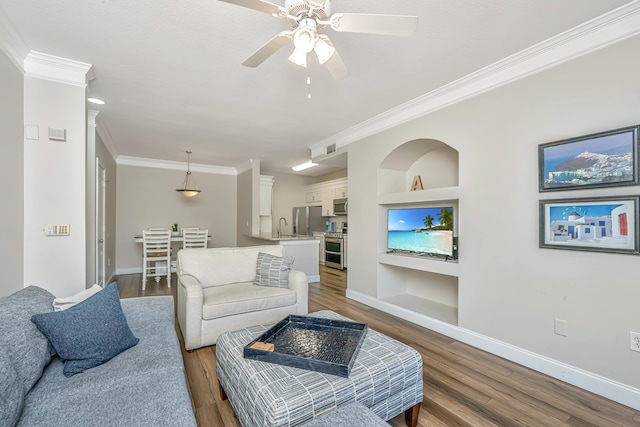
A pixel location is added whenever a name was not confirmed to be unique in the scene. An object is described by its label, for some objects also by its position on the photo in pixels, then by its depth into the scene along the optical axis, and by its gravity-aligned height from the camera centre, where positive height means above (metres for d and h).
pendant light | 6.62 +0.77
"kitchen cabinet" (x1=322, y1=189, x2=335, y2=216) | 7.35 +0.30
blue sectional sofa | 1.07 -0.78
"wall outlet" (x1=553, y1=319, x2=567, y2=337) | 2.17 -0.89
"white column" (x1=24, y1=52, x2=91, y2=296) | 2.39 +0.36
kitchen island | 5.25 -0.73
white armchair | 2.59 -0.83
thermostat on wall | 2.45 +0.70
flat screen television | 3.26 -0.23
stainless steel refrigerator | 7.82 -0.16
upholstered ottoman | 1.28 -0.86
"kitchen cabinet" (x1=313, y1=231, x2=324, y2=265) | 7.46 -0.79
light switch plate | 2.44 -0.14
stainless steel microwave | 6.75 +0.17
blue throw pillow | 1.41 -0.63
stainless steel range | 6.69 -0.92
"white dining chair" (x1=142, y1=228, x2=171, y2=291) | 4.95 -0.64
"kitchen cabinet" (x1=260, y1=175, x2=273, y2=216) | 6.79 +0.45
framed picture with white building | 1.88 -0.08
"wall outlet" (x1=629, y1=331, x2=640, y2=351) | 1.85 -0.85
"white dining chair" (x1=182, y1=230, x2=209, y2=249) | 5.48 -0.50
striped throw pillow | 3.19 -0.67
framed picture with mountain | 1.88 +0.38
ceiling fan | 1.48 +1.04
